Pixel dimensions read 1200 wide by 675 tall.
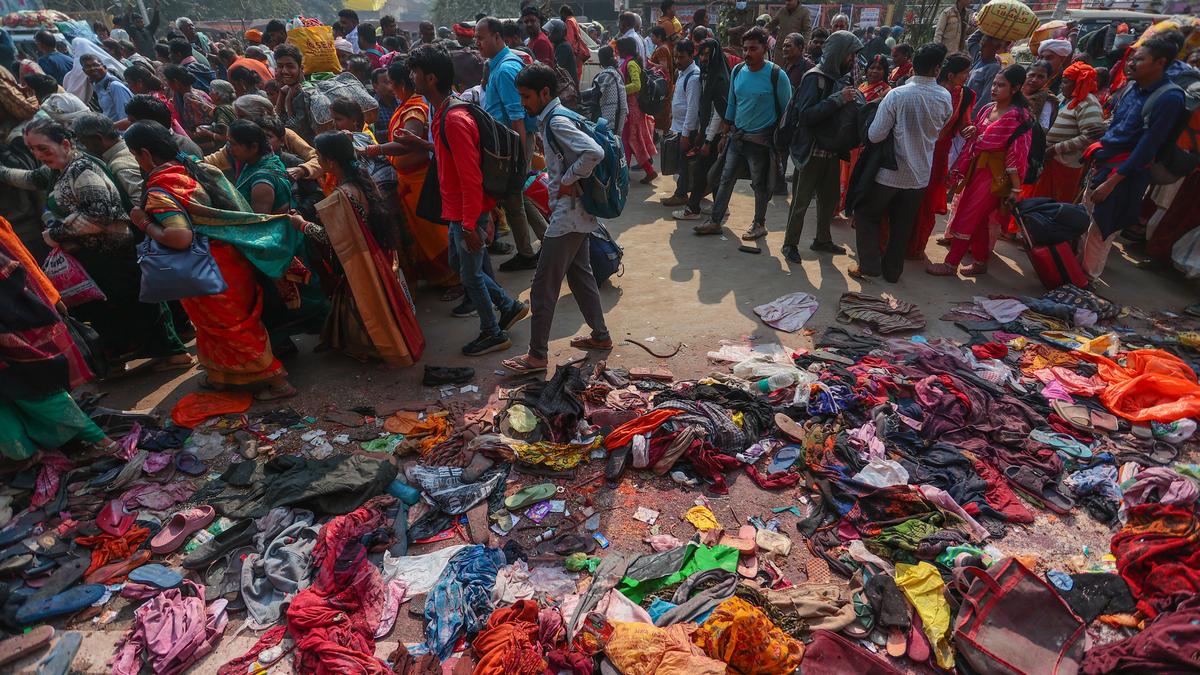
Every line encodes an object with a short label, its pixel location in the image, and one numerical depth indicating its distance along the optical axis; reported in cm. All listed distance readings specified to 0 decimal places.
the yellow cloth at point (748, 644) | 240
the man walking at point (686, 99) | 711
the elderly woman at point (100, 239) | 374
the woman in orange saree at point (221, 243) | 350
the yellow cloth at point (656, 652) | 231
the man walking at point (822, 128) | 543
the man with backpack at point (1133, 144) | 489
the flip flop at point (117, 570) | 288
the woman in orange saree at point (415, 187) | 460
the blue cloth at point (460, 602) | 258
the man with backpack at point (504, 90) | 526
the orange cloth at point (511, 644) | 237
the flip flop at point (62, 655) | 247
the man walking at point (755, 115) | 596
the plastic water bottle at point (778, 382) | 415
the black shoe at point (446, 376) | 440
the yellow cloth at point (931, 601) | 251
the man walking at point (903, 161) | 499
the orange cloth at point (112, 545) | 299
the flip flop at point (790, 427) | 373
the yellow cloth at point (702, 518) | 317
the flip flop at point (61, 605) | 267
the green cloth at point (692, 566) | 280
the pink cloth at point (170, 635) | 248
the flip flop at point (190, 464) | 357
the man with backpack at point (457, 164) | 391
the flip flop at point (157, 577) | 283
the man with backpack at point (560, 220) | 370
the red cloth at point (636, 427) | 363
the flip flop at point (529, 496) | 330
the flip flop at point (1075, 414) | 379
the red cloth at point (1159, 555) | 261
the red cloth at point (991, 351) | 460
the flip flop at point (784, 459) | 356
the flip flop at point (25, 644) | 250
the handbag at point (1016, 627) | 244
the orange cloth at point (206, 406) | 397
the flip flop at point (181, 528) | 304
